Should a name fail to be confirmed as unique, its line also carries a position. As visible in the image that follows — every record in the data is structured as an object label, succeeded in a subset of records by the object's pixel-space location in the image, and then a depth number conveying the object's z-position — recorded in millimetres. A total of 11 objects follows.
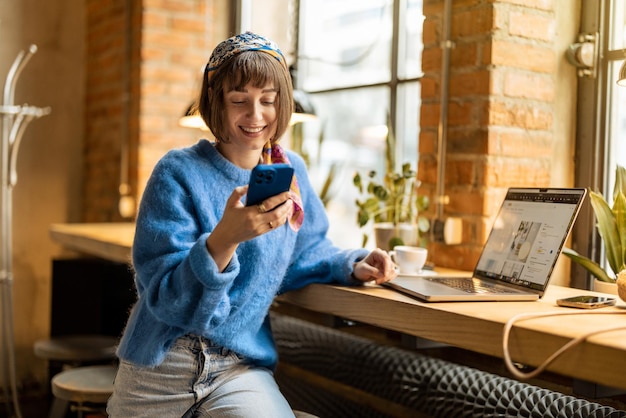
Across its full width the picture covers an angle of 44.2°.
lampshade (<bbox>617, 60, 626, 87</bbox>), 1760
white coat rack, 3441
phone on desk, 1578
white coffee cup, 2096
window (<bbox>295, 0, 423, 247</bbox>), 2955
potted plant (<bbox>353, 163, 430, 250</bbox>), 2426
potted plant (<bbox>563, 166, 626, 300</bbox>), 1932
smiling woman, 1686
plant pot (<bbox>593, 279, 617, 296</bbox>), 1953
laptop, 1725
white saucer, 2094
